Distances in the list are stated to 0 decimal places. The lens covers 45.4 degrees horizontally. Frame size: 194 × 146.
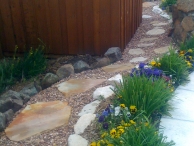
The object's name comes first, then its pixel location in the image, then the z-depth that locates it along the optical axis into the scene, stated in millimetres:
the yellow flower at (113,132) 1679
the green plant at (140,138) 1594
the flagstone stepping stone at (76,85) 2548
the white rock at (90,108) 2172
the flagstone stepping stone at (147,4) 5538
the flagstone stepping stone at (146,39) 3770
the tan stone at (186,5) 3314
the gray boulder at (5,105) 2327
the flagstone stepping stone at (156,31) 3971
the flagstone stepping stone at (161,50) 3304
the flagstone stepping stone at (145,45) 3579
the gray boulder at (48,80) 2841
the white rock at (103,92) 2348
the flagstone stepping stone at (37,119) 2063
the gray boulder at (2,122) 2118
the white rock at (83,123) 1984
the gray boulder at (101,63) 3066
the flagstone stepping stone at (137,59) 3127
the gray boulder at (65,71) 2921
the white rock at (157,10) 5007
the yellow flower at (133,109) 1884
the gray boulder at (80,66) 2988
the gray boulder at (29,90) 2662
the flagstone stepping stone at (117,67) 2897
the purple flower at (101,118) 1900
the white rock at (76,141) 1849
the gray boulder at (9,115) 2230
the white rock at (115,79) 2564
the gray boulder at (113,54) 3142
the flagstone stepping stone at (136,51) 3374
